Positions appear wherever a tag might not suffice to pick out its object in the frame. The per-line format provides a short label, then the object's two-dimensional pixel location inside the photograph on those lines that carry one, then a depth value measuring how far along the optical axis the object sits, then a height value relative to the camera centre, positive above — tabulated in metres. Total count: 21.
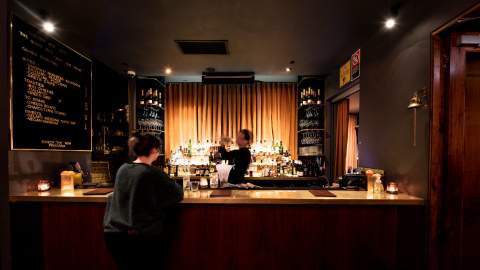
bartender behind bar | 3.14 -0.35
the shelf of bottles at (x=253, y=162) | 5.16 -0.60
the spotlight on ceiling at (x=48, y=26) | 2.73 +1.16
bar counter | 2.24 -0.89
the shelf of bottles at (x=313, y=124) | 5.04 +0.17
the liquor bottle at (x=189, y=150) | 5.44 -0.37
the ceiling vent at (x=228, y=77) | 4.68 +1.03
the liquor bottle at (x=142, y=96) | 5.24 +0.75
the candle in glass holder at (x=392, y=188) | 2.44 -0.53
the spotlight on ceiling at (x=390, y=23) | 2.56 +1.12
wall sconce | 2.21 +0.27
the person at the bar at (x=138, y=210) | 1.75 -0.54
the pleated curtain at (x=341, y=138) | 4.65 -0.10
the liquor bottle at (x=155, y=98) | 5.26 +0.73
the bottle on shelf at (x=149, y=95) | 5.24 +0.78
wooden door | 2.07 -0.26
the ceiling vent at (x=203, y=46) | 3.35 +1.19
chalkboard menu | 2.36 +0.42
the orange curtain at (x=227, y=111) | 5.71 +0.49
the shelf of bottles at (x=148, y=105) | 5.22 +0.58
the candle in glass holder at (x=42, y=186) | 2.46 -0.51
